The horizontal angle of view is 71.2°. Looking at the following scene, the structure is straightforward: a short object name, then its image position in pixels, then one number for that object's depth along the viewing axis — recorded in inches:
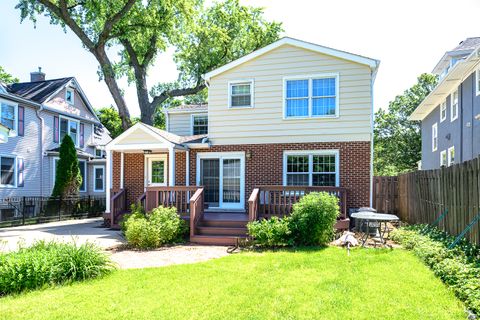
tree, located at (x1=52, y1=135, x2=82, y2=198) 713.0
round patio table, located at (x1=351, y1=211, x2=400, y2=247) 325.1
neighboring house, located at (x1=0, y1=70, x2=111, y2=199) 713.6
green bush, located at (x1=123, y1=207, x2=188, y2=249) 352.8
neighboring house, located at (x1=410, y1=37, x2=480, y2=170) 558.6
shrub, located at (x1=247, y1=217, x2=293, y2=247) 340.2
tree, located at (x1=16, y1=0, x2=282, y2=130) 720.3
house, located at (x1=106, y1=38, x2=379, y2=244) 449.4
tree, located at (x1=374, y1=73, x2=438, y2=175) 1314.0
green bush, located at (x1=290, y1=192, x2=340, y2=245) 339.3
